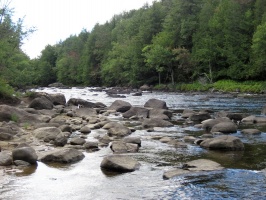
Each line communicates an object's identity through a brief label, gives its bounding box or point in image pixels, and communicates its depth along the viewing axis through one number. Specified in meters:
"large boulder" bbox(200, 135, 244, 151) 12.03
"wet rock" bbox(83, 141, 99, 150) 12.17
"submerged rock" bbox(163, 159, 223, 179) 8.83
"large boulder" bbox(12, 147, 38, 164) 9.89
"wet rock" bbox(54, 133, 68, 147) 12.43
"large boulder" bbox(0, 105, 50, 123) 17.14
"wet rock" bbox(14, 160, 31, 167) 9.69
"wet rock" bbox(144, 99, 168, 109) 24.93
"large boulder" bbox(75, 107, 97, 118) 21.70
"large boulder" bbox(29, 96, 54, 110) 23.48
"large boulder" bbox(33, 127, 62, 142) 13.27
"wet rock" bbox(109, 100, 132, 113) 25.14
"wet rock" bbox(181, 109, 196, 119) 21.47
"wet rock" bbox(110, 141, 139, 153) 11.73
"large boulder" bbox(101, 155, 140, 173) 9.34
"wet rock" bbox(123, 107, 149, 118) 21.82
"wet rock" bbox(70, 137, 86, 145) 12.64
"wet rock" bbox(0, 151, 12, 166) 9.56
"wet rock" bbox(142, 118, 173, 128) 17.70
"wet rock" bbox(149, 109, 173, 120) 20.64
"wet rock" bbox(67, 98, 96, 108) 27.80
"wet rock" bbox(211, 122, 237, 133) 15.60
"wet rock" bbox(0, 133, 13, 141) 12.91
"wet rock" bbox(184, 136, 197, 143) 13.65
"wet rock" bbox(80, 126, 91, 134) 15.68
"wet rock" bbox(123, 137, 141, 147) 12.78
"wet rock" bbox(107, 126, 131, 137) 14.82
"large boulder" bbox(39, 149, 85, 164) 10.17
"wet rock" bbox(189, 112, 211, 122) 20.16
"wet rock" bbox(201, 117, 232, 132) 16.97
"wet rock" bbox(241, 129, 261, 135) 15.17
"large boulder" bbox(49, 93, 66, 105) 28.38
